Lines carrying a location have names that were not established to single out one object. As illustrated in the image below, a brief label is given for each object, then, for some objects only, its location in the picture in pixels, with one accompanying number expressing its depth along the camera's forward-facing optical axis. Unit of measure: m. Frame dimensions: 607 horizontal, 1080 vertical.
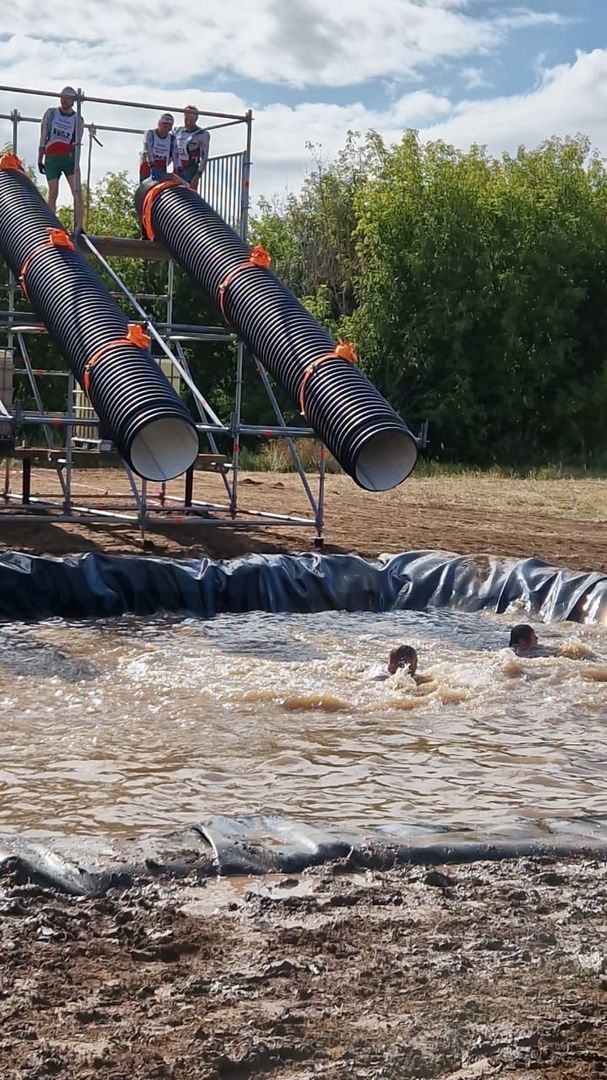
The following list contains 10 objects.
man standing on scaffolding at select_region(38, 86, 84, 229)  13.04
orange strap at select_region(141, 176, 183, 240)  13.89
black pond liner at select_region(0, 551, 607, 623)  9.93
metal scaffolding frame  11.66
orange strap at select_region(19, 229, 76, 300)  12.72
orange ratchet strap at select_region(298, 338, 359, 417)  11.58
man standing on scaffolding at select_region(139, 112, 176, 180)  14.07
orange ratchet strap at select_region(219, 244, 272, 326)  12.83
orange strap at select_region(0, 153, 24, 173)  14.30
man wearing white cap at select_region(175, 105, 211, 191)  14.00
